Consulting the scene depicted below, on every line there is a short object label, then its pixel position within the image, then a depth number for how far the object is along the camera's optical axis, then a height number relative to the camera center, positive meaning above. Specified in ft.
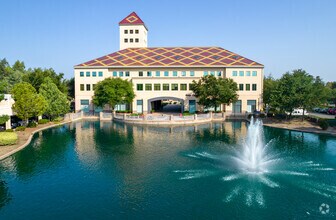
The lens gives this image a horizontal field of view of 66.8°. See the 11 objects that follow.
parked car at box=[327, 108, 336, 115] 194.70 -3.62
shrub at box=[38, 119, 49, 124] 149.18 -8.67
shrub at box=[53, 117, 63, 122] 161.03 -8.16
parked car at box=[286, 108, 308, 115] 176.62 -3.95
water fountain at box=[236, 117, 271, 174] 71.41 -16.41
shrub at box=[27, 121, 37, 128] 136.63 -10.04
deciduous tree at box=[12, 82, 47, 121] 129.18 +2.25
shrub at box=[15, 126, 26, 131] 123.54 -10.65
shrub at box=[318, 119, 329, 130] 124.76 -8.79
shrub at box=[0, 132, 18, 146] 92.94 -11.74
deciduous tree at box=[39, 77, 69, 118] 154.20 +5.03
